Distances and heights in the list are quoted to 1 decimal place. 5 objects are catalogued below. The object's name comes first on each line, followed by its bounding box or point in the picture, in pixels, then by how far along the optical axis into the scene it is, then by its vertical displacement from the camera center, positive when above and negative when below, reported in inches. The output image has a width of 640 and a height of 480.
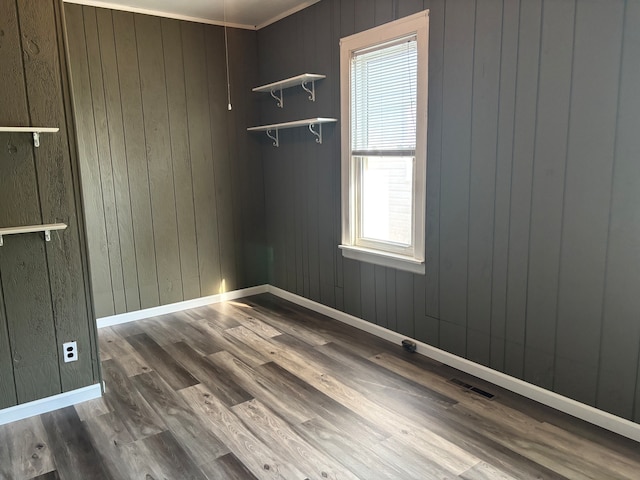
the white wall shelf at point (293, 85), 149.4 +26.9
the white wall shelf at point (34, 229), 94.3 -11.4
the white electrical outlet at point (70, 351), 106.9 -40.2
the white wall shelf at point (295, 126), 148.4 +13.2
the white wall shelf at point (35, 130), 92.0 +8.1
